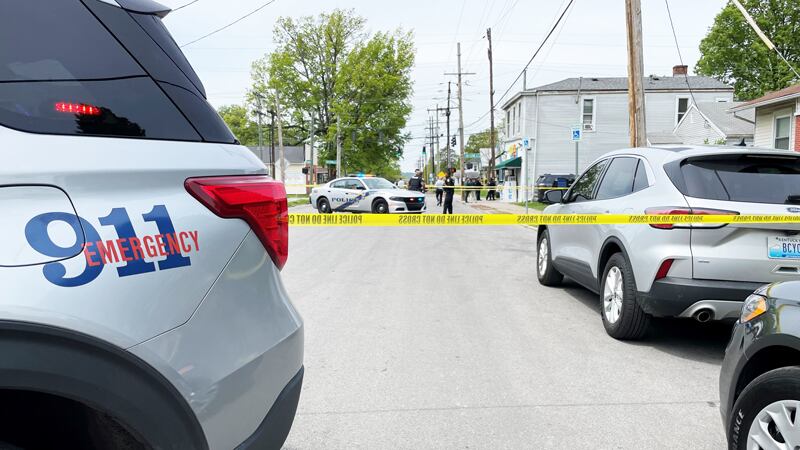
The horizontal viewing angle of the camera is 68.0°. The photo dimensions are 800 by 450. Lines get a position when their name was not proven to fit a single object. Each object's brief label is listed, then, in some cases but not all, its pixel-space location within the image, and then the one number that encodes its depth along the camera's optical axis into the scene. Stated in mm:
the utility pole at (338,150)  47919
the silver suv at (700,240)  4422
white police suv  1487
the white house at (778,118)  17094
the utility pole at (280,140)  35891
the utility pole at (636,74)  12289
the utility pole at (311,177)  47688
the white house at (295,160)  78844
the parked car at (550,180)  28953
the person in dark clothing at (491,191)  39116
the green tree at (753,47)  44688
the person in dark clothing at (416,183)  23616
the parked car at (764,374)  2264
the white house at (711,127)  29234
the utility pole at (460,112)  47812
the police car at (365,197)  21047
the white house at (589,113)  36500
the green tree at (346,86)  50125
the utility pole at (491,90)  40781
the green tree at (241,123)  72219
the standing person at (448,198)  21438
